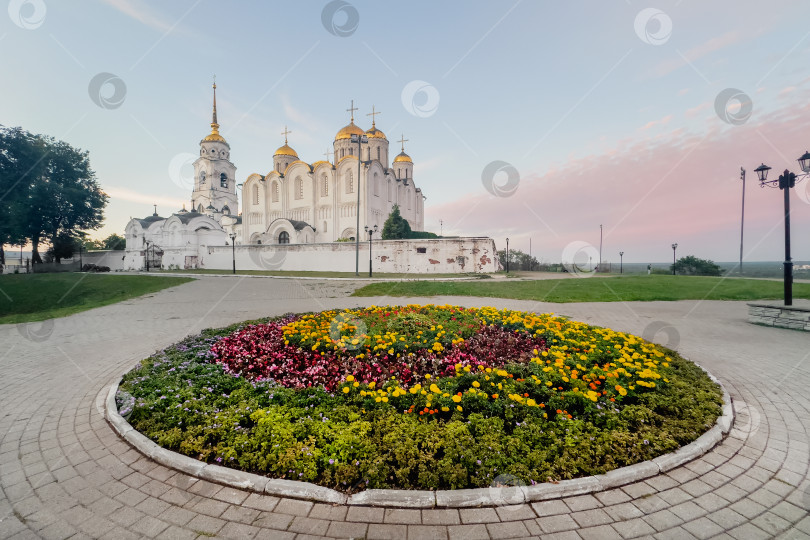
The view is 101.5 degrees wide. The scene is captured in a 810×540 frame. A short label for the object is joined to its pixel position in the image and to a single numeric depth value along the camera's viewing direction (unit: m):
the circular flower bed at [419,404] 2.89
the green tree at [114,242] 60.47
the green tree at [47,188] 29.98
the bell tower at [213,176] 50.72
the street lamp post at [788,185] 9.16
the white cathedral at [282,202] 42.91
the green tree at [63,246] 38.75
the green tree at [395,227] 39.25
